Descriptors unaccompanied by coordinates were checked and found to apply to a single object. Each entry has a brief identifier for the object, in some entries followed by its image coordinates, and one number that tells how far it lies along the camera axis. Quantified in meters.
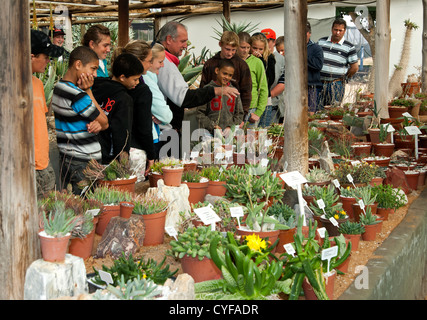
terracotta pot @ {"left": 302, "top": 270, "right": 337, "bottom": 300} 2.55
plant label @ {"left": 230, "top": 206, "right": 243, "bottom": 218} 3.03
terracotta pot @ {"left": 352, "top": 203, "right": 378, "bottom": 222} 3.97
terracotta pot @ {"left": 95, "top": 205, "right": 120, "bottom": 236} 3.26
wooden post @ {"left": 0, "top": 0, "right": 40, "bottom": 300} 2.24
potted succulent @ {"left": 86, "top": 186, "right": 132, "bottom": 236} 3.27
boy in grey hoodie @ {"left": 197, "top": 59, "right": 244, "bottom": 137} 5.21
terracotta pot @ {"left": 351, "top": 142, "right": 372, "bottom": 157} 5.69
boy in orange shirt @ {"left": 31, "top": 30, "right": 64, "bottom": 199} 3.21
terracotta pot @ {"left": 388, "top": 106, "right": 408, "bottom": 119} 7.83
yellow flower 2.66
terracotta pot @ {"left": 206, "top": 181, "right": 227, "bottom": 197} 3.90
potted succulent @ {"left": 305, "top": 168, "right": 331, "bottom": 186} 4.35
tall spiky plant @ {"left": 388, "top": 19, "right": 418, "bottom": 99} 10.74
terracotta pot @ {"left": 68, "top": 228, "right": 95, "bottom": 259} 2.86
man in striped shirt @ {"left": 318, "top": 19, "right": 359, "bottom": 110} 7.86
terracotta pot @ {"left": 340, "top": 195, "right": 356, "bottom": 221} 4.08
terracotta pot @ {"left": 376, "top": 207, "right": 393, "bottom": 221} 4.20
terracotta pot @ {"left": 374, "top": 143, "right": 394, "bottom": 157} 5.85
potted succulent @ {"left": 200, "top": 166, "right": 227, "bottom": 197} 3.91
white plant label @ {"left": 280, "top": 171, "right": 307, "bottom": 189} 3.38
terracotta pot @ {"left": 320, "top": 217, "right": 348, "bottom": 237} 3.61
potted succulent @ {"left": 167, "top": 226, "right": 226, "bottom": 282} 2.67
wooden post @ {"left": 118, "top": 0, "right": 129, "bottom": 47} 7.47
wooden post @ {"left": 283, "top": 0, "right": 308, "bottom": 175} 4.49
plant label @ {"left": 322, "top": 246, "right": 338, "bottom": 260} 2.58
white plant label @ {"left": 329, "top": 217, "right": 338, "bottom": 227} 3.58
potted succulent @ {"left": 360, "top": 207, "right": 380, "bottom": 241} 3.69
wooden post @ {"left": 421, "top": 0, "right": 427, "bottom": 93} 10.05
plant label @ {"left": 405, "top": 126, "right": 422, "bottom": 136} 5.42
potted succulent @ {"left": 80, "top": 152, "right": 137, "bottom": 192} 3.50
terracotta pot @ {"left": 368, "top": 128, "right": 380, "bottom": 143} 6.26
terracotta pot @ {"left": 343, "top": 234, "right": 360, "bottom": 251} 3.49
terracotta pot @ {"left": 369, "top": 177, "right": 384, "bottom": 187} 4.64
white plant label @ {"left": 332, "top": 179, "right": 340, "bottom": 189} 4.14
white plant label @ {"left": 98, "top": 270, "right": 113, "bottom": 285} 2.39
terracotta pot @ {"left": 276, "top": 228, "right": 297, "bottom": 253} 3.14
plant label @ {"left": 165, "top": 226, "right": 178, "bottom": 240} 2.93
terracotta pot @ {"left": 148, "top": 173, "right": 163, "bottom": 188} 3.88
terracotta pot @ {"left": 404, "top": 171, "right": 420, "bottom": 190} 5.12
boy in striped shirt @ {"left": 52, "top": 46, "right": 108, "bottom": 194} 3.49
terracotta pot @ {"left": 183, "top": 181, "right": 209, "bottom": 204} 3.84
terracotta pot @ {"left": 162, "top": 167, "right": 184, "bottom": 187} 3.66
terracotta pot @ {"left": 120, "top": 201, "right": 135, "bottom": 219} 3.07
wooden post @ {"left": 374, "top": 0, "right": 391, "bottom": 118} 7.10
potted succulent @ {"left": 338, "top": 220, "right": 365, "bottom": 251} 3.50
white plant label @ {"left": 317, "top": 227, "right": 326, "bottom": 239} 3.22
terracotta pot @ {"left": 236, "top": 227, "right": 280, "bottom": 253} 2.93
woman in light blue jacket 4.29
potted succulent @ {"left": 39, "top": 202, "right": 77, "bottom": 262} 2.33
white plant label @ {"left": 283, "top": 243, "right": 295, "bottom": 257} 2.66
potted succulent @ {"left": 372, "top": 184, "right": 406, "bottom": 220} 4.21
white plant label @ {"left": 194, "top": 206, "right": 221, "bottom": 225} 2.89
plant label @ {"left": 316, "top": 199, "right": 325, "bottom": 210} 3.64
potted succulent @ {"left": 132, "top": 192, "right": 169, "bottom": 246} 3.24
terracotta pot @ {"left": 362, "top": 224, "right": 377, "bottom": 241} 3.68
